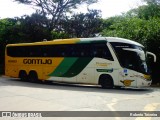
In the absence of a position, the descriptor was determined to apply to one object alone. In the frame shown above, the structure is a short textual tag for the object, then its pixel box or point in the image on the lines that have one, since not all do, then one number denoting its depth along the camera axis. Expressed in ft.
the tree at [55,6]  124.16
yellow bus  56.03
